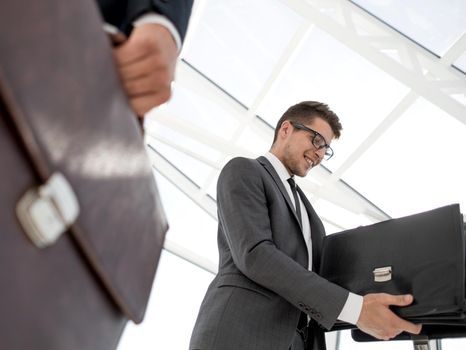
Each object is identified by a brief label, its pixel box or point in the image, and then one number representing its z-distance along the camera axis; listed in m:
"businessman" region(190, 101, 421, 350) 1.57
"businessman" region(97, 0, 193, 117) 0.64
